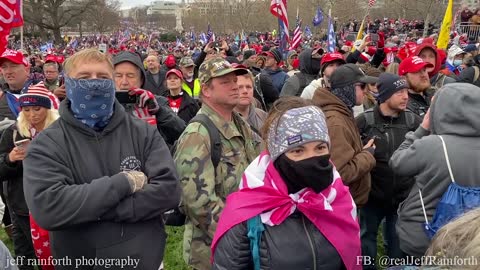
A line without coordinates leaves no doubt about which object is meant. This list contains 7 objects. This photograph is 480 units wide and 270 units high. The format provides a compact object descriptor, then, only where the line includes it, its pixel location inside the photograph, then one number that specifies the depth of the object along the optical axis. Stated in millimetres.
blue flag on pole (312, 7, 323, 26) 20658
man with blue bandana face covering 2221
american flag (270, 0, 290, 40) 9508
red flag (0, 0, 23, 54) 4492
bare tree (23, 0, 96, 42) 45500
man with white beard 7302
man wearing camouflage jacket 2723
